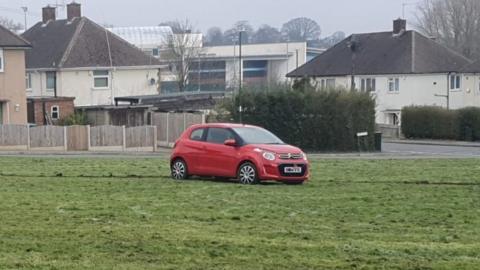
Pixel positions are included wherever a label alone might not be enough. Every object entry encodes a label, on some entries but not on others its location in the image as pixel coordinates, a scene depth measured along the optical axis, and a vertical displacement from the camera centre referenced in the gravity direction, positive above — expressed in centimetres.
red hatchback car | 2070 -114
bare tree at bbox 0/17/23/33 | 10828 +1003
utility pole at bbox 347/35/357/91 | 7723 +508
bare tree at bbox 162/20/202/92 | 9231 +558
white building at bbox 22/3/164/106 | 6569 +316
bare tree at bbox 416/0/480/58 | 10100 +919
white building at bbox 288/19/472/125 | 7344 +261
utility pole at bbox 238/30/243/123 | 5048 +12
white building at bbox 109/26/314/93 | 12138 +732
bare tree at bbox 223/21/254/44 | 16728 +1436
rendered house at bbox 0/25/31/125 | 5269 +161
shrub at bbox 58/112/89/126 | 5284 -73
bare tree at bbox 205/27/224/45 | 18768 +1399
